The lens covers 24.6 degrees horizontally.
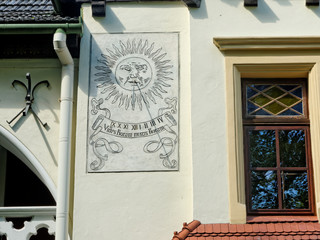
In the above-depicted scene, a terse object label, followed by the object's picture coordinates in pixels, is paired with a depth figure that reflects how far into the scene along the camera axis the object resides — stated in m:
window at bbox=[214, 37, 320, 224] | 9.41
